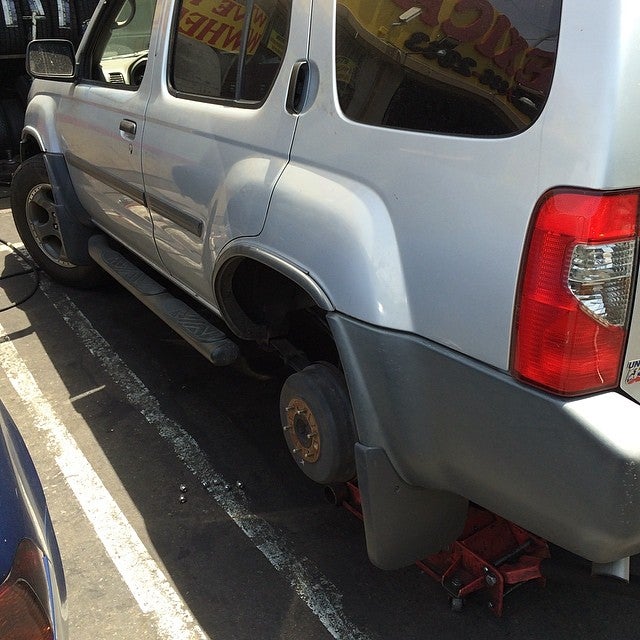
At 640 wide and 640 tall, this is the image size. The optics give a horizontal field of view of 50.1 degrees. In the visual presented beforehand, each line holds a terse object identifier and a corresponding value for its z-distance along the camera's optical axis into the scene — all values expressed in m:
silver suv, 1.41
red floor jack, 2.18
